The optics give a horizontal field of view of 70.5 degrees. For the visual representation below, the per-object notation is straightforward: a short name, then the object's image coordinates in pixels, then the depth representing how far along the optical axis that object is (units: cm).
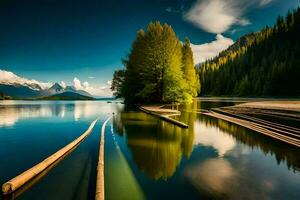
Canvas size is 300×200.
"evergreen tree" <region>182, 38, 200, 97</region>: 5394
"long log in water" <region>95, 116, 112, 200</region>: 572
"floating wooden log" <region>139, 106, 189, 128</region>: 1805
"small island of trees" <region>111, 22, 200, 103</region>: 3897
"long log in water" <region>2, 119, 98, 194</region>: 645
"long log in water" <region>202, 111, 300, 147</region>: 1274
